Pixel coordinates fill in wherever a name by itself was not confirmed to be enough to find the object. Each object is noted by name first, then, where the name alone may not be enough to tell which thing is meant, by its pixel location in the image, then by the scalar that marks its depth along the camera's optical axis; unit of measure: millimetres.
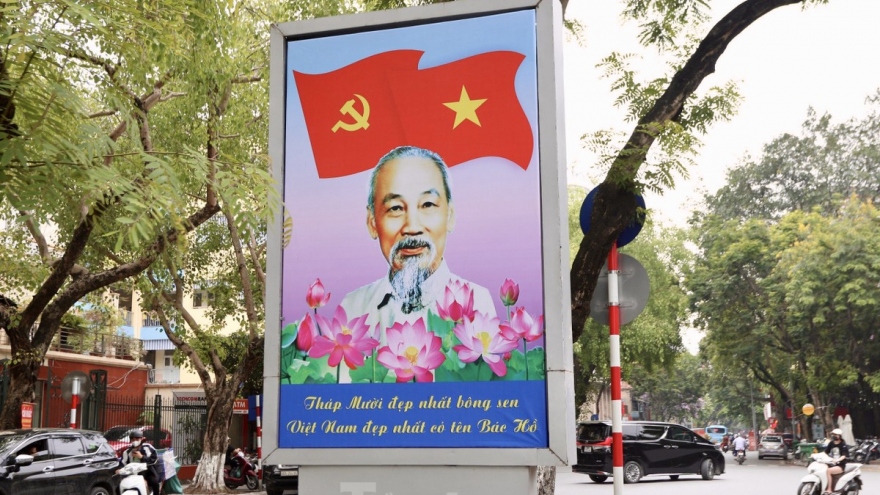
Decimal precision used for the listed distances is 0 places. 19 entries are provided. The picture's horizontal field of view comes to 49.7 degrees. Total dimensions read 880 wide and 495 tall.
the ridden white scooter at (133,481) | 12688
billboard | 5262
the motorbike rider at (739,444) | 39594
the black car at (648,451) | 24562
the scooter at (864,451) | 31189
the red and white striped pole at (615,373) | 6734
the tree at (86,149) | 5656
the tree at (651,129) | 8914
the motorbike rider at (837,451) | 15516
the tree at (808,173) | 41656
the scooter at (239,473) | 24125
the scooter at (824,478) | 15414
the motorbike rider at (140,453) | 13602
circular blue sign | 8482
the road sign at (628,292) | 6922
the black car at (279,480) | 19938
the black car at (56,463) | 13445
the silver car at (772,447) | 42188
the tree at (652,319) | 37250
